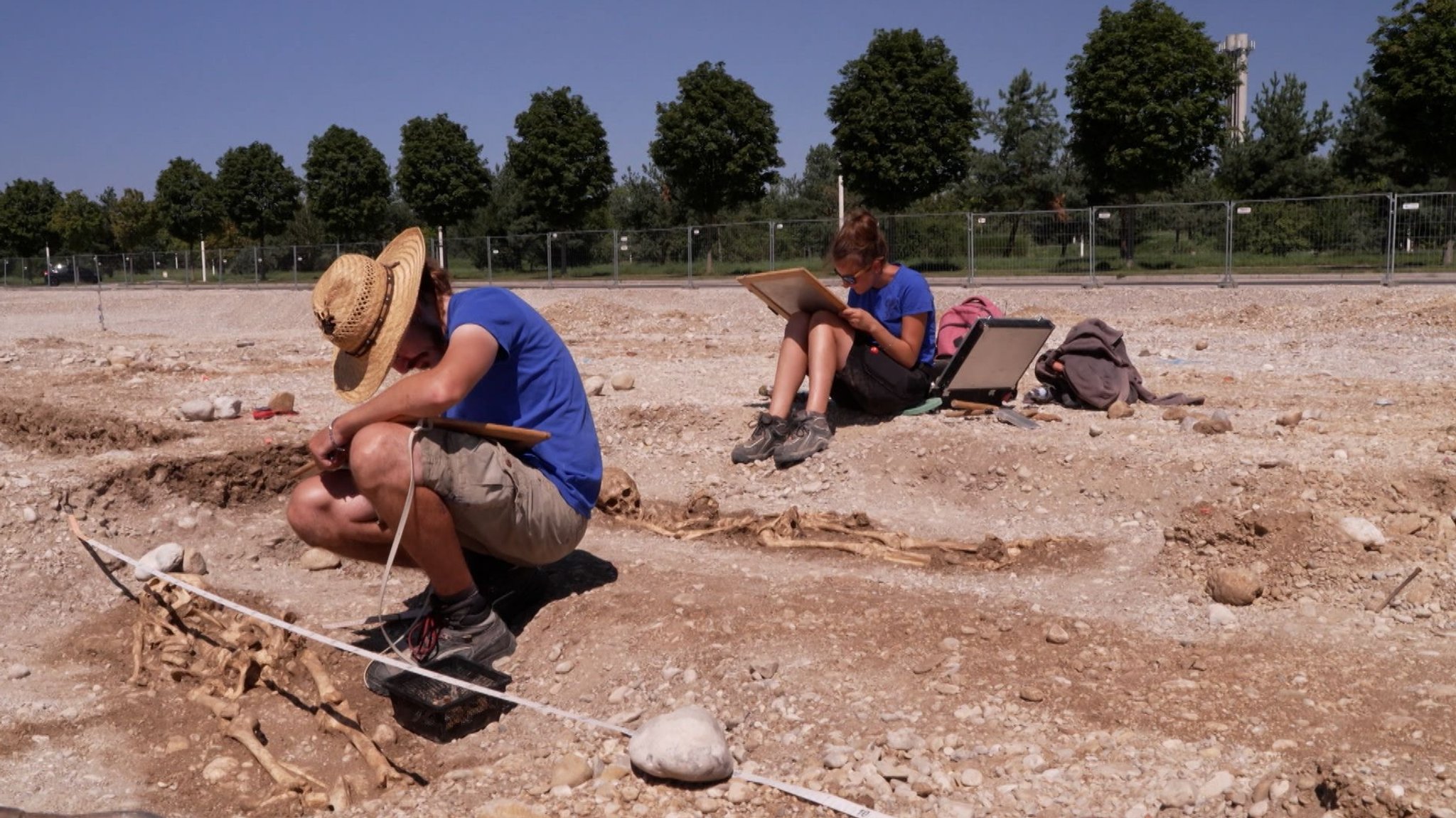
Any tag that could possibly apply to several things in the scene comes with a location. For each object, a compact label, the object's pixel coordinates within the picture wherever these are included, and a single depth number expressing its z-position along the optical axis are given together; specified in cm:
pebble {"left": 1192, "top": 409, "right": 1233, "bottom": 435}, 671
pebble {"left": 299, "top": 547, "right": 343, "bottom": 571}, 571
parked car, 4378
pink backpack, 801
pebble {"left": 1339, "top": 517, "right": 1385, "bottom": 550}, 485
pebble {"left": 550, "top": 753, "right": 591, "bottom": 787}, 339
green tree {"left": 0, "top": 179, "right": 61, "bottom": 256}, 5588
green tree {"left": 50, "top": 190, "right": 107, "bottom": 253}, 5741
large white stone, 326
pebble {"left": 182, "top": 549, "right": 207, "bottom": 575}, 533
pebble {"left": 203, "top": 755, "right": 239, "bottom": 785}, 377
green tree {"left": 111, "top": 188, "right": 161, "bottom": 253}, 5875
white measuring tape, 311
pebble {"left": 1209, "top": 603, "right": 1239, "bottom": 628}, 443
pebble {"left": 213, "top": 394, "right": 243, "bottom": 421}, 804
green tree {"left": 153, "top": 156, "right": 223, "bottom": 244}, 4559
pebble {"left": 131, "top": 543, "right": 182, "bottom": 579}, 516
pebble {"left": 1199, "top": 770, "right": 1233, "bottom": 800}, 306
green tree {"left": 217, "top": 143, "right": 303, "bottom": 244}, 4391
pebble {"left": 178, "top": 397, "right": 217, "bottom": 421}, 791
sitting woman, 685
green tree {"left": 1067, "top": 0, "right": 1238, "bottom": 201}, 2448
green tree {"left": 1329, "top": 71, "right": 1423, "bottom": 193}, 3447
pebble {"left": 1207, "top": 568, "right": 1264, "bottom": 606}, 457
